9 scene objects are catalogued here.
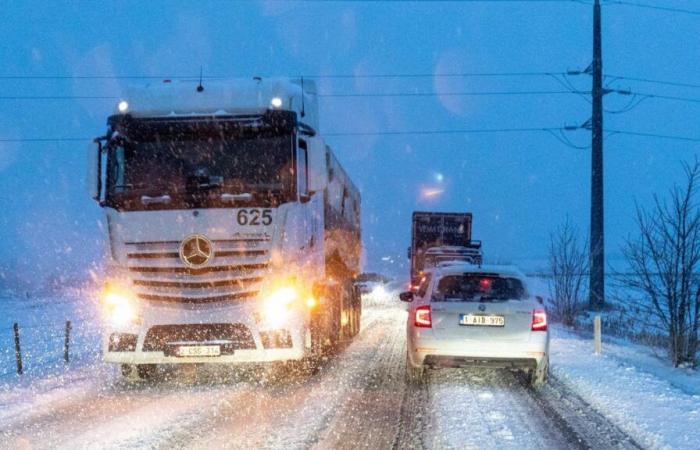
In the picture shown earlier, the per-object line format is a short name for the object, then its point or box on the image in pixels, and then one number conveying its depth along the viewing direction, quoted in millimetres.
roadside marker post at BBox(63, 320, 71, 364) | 11992
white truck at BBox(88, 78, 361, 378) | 8328
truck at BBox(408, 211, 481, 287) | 29812
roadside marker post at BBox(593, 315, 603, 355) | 12820
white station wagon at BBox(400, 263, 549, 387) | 8281
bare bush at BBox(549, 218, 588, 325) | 20281
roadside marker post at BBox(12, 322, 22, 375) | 10930
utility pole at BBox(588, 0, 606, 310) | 21156
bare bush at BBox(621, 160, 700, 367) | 11625
